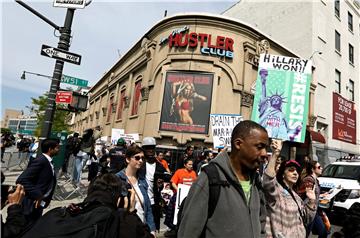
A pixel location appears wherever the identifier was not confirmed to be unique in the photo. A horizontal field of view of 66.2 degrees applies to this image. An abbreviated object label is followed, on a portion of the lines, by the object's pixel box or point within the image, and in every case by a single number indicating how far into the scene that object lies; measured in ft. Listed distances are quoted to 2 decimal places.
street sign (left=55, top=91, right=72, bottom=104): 22.02
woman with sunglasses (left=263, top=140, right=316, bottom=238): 8.91
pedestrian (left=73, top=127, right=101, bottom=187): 31.24
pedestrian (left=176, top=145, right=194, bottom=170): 31.03
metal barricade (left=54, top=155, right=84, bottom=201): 29.13
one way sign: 20.72
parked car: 26.09
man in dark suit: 12.66
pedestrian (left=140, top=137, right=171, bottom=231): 15.08
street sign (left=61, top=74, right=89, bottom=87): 25.54
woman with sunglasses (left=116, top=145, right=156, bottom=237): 10.85
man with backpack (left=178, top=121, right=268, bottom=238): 6.46
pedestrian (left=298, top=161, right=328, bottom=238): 12.58
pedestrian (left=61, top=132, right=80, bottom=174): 33.42
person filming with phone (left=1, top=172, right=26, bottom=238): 6.81
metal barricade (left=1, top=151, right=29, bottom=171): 46.55
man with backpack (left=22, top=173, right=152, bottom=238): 5.66
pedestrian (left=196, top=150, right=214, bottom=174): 27.26
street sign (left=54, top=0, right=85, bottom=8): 21.04
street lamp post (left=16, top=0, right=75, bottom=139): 20.66
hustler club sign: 52.01
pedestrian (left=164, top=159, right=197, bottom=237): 18.69
